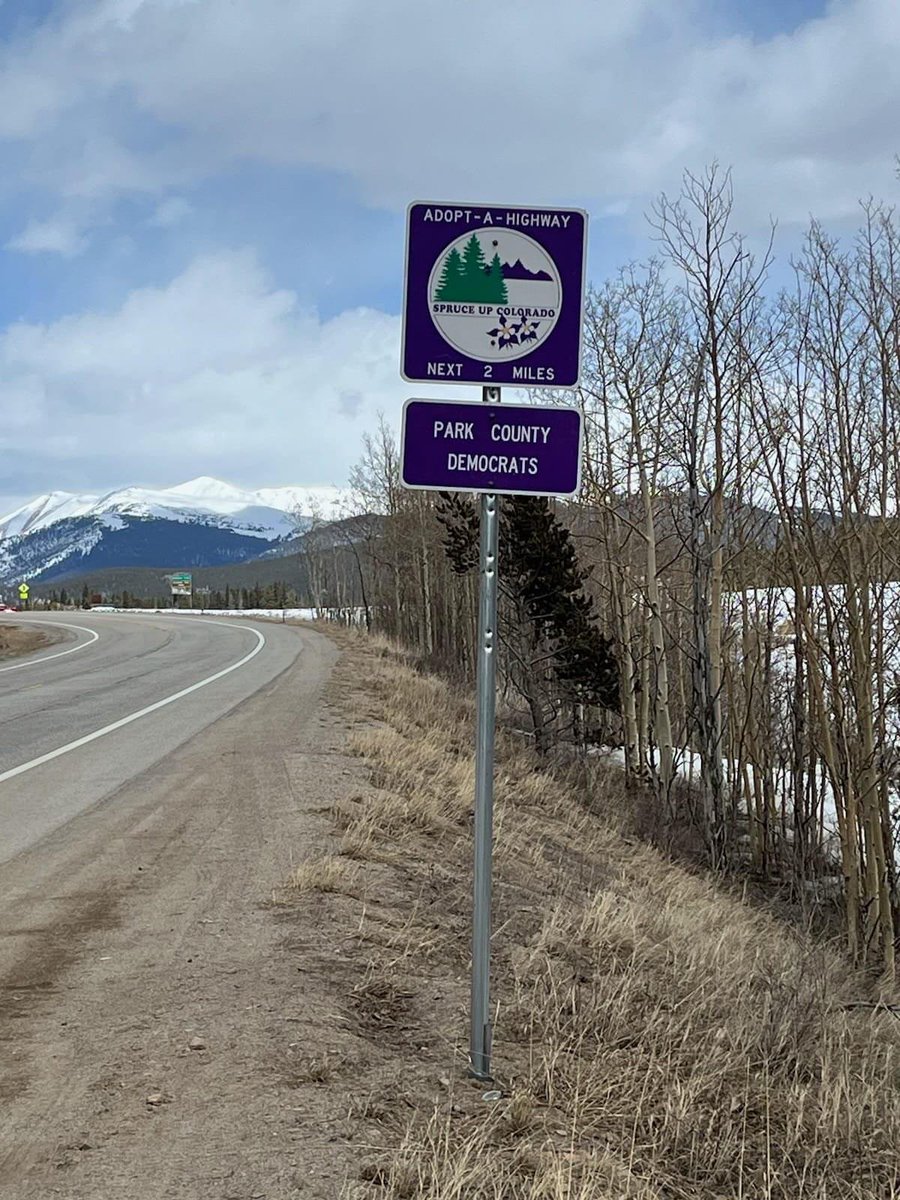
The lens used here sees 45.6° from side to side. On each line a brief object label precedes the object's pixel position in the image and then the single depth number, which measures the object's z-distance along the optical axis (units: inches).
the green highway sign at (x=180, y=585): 4305.4
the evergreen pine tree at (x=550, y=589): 850.8
